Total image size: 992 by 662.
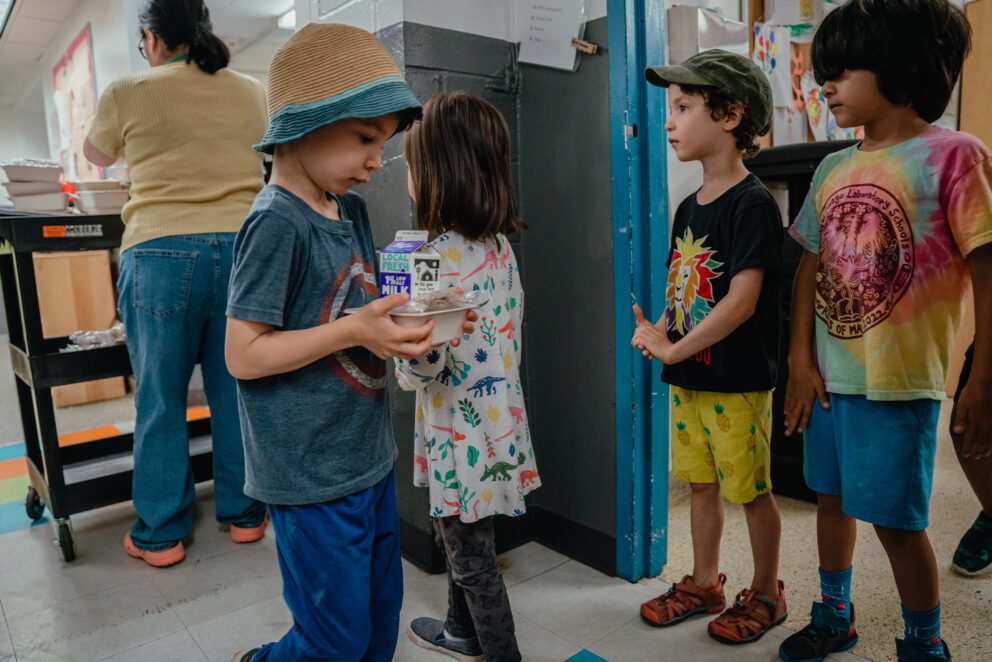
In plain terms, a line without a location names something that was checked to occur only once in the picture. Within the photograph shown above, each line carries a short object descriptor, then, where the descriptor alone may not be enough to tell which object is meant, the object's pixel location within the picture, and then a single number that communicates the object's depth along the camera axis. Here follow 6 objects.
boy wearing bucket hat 0.97
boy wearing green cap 1.44
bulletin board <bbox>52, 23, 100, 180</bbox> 5.46
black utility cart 2.05
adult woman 1.99
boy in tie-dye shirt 1.19
